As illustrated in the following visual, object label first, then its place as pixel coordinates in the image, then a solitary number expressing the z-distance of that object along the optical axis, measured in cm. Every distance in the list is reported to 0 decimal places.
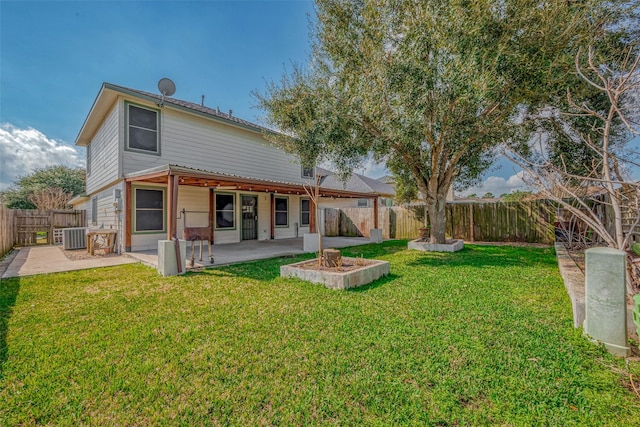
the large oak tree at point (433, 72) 562
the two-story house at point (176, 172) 840
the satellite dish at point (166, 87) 891
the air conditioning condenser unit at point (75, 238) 1000
